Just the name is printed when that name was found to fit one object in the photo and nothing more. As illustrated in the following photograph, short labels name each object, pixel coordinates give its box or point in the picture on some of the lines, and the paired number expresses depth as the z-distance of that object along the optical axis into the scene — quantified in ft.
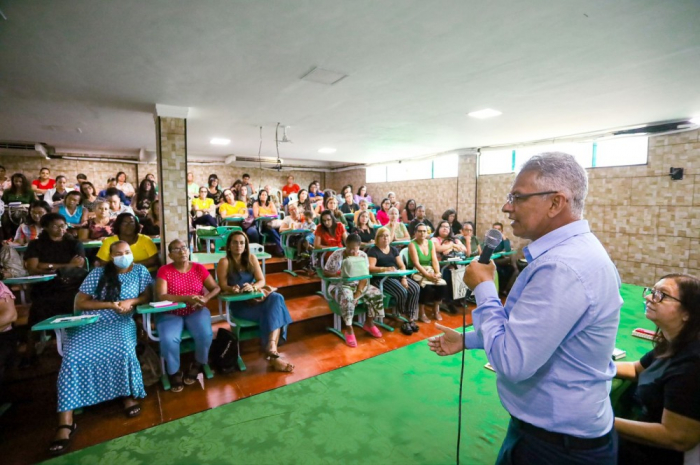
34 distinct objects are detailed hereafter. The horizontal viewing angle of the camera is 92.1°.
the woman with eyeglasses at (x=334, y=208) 21.53
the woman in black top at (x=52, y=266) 11.25
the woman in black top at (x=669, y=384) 4.69
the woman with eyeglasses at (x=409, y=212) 29.58
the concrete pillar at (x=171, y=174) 13.82
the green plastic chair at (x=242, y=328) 11.60
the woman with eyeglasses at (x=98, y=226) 14.73
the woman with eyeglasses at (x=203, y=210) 21.59
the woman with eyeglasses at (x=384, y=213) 26.11
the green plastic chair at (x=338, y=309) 14.02
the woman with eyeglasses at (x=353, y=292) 13.67
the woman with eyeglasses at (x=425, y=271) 16.33
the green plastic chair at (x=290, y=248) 19.01
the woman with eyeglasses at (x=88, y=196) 17.60
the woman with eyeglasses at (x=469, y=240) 21.47
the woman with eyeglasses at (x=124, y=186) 24.45
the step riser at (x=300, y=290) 16.62
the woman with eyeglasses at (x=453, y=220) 25.98
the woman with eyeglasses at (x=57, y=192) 19.94
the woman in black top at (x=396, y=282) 15.20
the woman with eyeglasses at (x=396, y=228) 21.22
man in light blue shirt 2.99
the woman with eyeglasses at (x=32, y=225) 14.64
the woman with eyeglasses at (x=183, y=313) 10.27
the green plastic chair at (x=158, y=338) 9.53
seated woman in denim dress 11.64
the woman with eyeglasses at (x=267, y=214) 21.68
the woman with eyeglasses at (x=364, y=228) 20.04
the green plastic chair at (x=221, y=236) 18.66
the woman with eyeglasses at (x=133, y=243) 11.98
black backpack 11.24
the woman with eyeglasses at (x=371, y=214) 24.38
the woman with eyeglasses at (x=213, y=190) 25.85
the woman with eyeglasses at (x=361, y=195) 32.00
